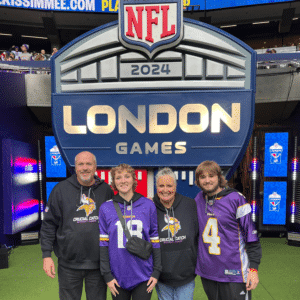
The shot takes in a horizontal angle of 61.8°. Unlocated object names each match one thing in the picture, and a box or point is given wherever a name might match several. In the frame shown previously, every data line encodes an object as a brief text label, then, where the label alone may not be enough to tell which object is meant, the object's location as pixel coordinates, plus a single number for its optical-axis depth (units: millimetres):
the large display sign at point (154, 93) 2859
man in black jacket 1980
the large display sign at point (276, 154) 5492
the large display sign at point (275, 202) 5559
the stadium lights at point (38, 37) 13605
